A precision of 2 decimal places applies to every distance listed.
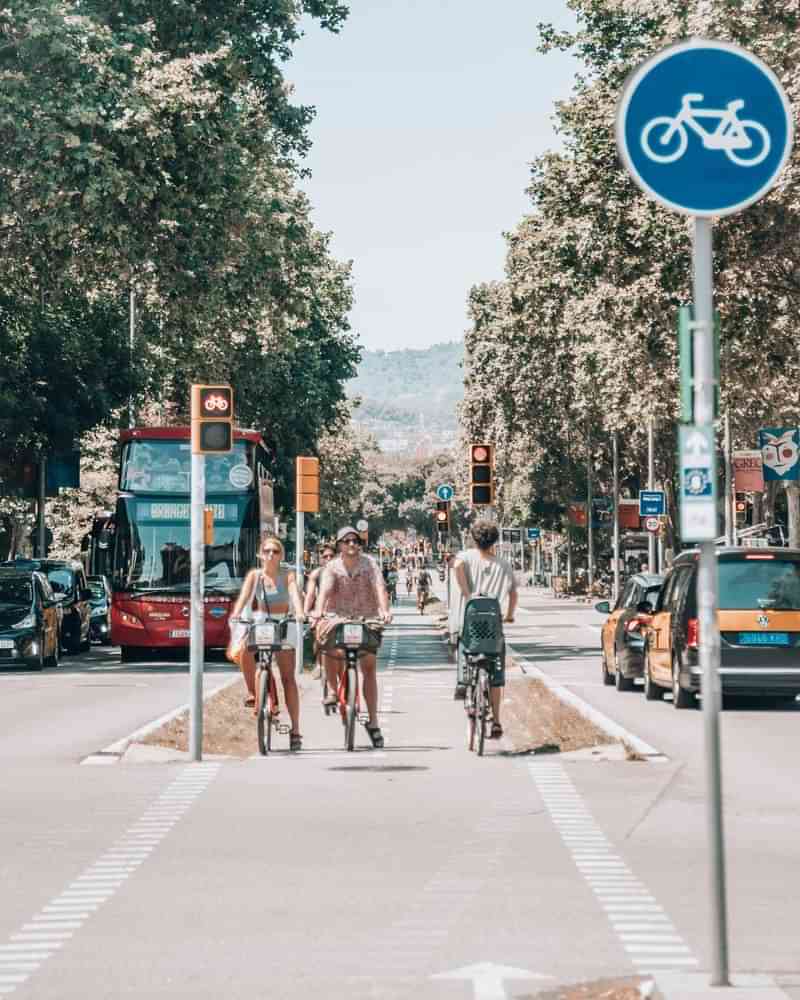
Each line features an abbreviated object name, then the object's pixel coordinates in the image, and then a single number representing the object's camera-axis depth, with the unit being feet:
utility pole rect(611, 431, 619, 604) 246.68
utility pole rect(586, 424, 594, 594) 268.00
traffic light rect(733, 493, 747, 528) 194.74
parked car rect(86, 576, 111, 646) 169.99
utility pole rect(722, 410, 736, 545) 162.32
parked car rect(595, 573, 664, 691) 88.94
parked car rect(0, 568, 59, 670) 117.70
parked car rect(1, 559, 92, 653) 144.56
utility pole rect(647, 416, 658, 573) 201.67
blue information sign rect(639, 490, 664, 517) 188.85
